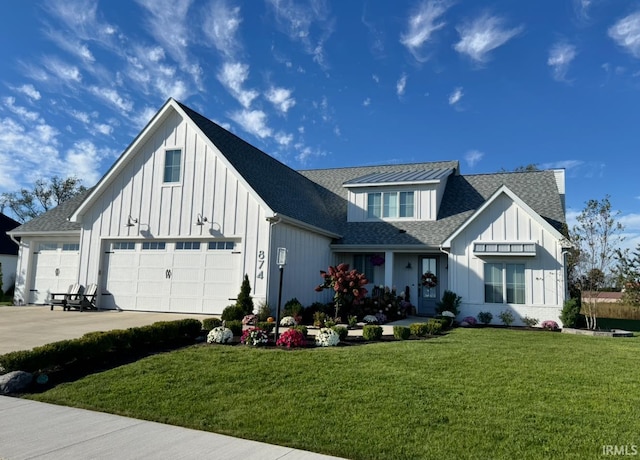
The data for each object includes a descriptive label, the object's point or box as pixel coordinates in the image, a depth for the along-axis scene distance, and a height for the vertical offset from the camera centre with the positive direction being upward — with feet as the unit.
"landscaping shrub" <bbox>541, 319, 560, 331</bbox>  46.91 -4.66
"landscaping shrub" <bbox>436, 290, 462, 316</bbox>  50.47 -2.88
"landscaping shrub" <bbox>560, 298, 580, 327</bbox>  45.83 -3.16
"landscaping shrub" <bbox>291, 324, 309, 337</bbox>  32.74 -4.26
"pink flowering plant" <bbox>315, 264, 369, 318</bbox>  44.06 -0.78
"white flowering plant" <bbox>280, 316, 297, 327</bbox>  41.33 -4.69
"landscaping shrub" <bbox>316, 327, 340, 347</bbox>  30.96 -4.64
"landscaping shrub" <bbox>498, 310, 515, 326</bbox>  49.39 -4.19
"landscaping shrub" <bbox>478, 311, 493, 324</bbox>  50.14 -4.29
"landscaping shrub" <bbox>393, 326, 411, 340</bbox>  34.71 -4.50
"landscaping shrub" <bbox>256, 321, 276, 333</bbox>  34.31 -4.38
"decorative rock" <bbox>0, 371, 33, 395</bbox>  20.99 -5.88
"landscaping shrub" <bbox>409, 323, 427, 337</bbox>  36.83 -4.43
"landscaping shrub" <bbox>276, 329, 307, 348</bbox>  30.40 -4.72
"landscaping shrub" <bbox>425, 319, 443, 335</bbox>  38.34 -4.39
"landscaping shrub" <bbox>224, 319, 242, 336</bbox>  34.12 -4.42
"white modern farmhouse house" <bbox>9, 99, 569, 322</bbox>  48.62 +4.57
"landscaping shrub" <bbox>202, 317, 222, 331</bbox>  34.82 -4.38
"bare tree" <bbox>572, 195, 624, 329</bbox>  44.96 +3.51
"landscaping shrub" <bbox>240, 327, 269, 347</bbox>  30.66 -4.72
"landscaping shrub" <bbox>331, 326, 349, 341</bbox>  32.63 -4.32
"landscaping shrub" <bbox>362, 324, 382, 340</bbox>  33.53 -4.41
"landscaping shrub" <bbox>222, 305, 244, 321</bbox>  42.19 -4.16
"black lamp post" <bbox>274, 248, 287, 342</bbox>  34.86 +1.29
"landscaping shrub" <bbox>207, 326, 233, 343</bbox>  31.53 -4.79
